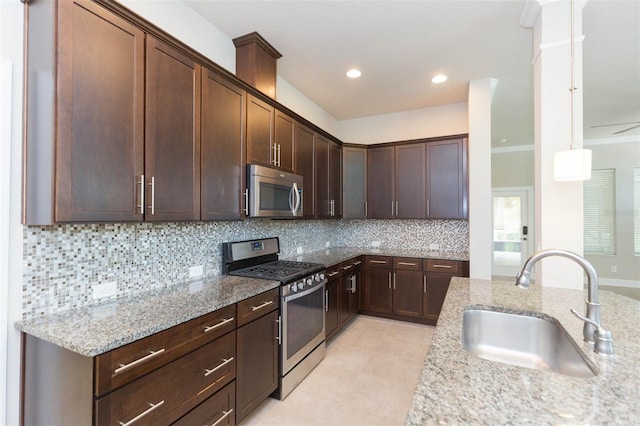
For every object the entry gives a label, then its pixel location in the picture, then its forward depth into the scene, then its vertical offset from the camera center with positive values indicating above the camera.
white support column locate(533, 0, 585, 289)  2.03 +0.58
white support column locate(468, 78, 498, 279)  3.35 +0.41
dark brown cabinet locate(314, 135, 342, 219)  3.58 +0.49
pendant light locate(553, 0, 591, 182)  1.76 +0.31
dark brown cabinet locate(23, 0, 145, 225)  1.29 +0.47
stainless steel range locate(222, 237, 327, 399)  2.28 -0.74
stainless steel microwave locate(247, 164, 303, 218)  2.33 +0.20
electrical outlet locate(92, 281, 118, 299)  1.67 -0.44
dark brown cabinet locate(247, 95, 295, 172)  2.40 +0.72
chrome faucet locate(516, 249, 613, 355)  1.00 -0.33
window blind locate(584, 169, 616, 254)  5.91 +0.06
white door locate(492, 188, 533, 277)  6.41 -0.34
